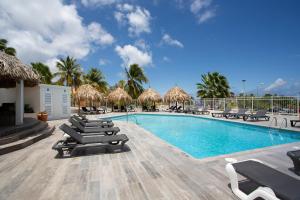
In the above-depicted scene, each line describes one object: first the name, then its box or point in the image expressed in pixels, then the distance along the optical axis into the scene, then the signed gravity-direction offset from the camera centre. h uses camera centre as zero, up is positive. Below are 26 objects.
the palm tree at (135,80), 20.01 +3.12
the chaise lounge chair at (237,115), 10.14 -1.12
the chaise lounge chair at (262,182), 1.65 -1.12
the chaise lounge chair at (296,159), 2.57 -1.14
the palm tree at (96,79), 22.82 +3.76
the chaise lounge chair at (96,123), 5.68 -1.06
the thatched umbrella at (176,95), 16.70 +0.68
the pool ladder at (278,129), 6.74 -1.47
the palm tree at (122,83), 21.18 +2.80
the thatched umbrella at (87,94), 14.19 +0.65
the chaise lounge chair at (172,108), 17.27 -1.04
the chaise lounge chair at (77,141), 3.54 -1.17
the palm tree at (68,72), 22.33 +4.90
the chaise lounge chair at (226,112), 10.89 -0.96
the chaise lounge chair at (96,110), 15.24 -1.27
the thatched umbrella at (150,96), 17.12 +0.49
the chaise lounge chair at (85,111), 14.77 -1.27
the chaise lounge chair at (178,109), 16.28 -1.14
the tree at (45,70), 20.65 +4.75
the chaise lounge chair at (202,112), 13.86 -1.26
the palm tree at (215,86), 19.14 +2.13
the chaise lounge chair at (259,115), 9.03 -1.00
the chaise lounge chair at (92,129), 4.88 -1.12
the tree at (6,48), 15.55 +6.29
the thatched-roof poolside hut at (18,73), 4.75 +1.02
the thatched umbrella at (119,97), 15.90 +0.37
